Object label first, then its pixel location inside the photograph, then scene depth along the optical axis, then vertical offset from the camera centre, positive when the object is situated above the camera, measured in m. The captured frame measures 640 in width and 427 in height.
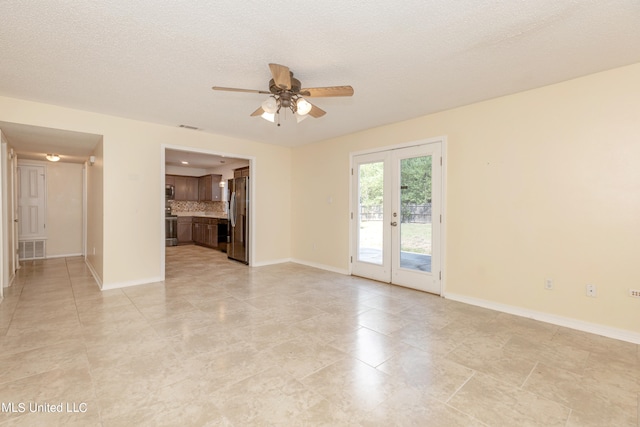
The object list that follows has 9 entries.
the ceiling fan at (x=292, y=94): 2.66 +1.12
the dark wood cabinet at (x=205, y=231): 8.40 -0.58
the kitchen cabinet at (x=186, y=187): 9.34 +0.82
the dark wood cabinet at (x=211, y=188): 9.18 +0.79
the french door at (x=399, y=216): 4.21 -0.06
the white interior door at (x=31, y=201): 6.48 +0.25
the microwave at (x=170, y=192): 8.75 +0.63
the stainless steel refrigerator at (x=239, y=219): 6.28 -0.15
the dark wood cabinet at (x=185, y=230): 9.30 -0.57
